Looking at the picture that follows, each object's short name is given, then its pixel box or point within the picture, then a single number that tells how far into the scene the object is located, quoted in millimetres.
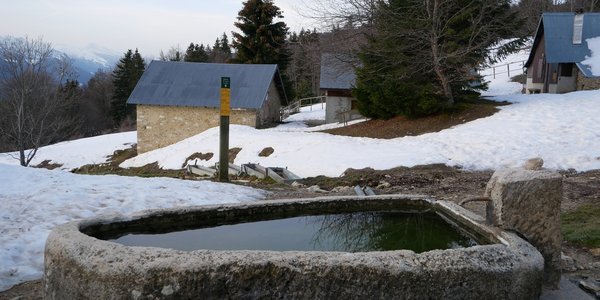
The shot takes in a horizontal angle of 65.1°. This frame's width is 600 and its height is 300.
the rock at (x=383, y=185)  10344
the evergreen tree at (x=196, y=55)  59281
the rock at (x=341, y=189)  9812
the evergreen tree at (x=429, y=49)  18297
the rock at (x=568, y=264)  4633
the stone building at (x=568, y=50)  26266
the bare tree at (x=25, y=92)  22141
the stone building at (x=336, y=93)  30053
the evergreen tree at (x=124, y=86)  54938
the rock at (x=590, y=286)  4063
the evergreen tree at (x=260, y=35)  39062
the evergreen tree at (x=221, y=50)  69225
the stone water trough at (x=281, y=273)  2811
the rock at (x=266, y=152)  17375
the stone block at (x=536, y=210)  3801
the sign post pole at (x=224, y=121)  10367
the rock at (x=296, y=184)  11109
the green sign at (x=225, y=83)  10422
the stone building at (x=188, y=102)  27281
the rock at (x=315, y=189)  9823
